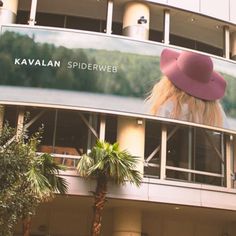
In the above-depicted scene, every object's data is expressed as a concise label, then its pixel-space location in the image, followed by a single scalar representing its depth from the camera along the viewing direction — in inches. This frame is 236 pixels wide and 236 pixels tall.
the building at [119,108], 771.4
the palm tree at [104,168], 679.7
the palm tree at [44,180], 580.1
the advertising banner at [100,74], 770.2
